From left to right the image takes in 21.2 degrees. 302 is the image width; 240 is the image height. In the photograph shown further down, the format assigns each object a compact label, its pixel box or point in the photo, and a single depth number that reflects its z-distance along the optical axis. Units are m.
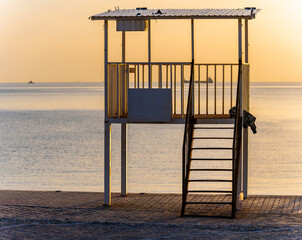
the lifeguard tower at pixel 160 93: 15.19
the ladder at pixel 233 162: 14.61
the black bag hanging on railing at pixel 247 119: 15.78
